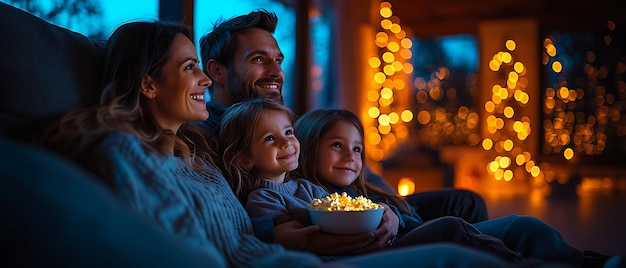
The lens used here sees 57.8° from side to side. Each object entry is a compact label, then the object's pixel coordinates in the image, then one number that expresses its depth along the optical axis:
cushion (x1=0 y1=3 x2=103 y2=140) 1.18
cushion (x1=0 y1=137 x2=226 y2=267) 0.84
